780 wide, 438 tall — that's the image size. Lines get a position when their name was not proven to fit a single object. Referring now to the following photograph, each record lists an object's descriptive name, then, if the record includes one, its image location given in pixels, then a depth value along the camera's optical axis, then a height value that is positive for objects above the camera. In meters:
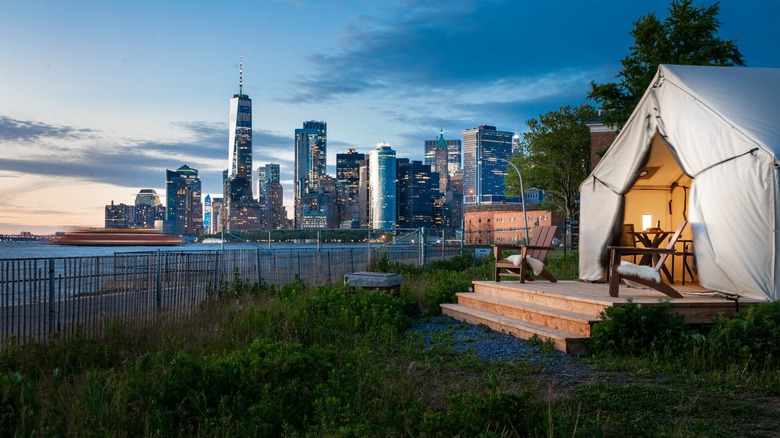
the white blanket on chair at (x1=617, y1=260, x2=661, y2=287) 7.44 -0.63
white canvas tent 7.21 +0.67
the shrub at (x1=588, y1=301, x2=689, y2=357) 6.37 -1.17
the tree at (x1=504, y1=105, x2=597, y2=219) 39.50 +4.59
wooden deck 7.00 -1.15
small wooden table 9.92 -0.30
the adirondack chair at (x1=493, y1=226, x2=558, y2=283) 10.12 -0.68
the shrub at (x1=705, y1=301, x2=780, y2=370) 5.72 -1.17
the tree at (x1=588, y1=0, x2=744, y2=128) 18.06 +5.22
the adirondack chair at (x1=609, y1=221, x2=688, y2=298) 7.43 -0.64
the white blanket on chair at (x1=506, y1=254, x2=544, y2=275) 10.07 -0.73
